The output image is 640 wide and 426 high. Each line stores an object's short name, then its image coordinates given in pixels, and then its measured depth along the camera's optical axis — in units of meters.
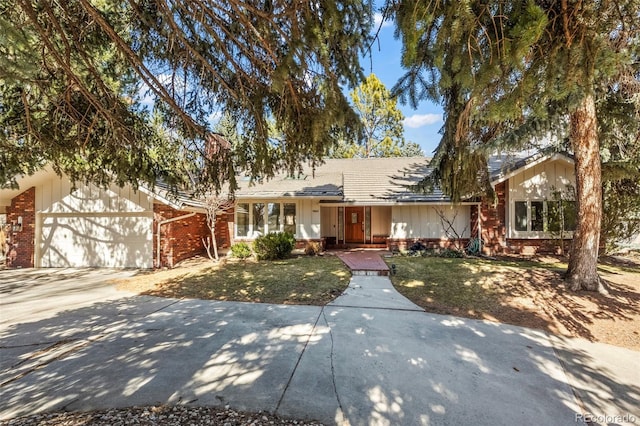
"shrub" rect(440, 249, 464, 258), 11.98
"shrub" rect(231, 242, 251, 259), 12.15
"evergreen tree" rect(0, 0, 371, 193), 3.54
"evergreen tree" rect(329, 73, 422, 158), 23.83
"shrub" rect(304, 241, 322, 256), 13.07
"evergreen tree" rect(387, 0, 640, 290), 2.60
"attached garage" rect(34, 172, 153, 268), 11.24
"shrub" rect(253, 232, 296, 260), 11.59
